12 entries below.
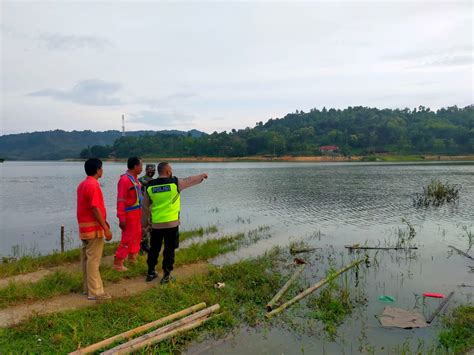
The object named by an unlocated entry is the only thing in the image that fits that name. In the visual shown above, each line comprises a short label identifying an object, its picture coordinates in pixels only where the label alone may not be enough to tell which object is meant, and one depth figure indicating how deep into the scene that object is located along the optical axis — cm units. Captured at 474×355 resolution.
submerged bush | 2327
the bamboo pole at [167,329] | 485
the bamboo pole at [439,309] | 695
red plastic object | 819
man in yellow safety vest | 712
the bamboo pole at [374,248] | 1235
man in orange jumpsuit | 786
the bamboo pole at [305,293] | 674
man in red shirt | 616
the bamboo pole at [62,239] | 1158
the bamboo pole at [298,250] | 1206
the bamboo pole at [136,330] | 483
